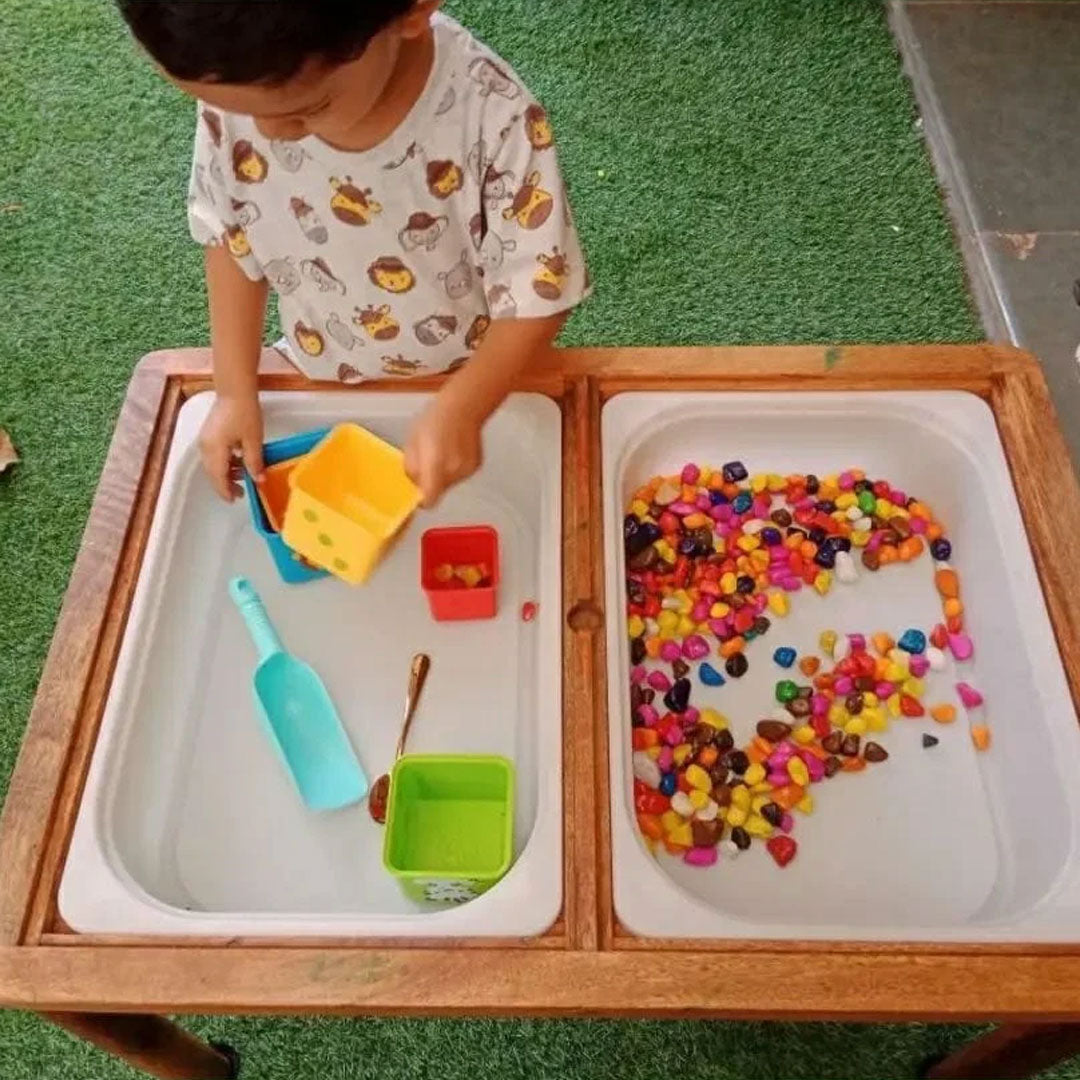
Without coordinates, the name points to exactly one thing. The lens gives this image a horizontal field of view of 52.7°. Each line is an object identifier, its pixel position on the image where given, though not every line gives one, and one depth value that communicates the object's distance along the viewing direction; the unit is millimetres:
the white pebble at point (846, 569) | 974
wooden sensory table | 665
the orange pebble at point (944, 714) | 900
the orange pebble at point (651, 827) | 850
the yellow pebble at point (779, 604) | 962
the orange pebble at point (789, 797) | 868
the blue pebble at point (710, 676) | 930
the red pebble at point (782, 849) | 837
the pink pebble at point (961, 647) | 923
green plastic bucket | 778
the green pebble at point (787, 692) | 912
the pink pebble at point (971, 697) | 902
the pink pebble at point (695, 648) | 939
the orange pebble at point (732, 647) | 941
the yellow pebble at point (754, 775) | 879
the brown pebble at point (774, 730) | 900
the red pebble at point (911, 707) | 904
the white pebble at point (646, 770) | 875
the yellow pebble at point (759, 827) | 853
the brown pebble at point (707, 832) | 844
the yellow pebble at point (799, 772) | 872
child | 753
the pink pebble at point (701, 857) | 840
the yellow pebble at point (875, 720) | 897
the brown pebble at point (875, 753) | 883
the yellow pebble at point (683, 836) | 846
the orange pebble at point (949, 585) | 952
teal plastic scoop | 865
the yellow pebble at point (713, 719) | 902
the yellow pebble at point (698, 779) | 866
